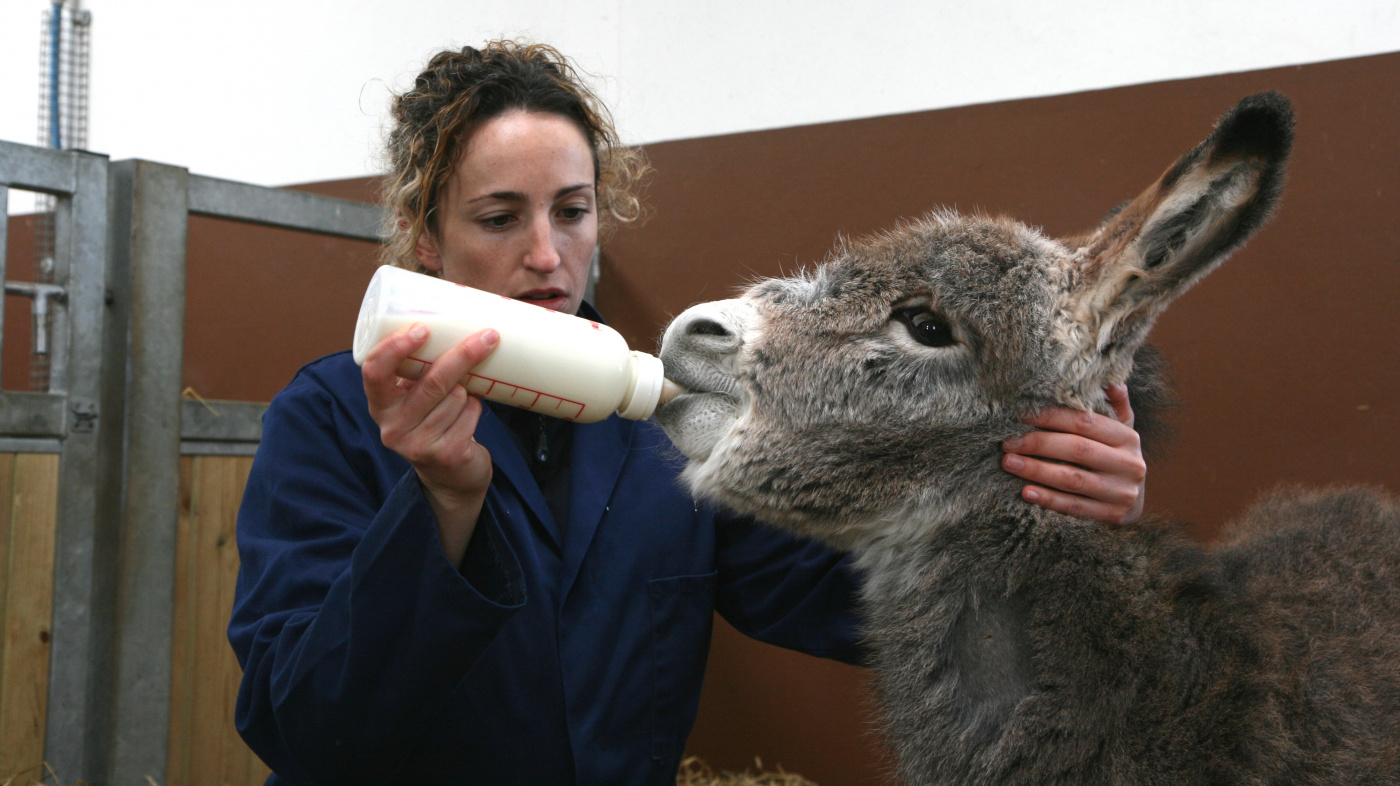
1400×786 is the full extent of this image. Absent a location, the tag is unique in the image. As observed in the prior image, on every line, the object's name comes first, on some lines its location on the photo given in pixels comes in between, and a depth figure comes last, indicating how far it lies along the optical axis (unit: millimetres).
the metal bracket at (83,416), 3230
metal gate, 3176
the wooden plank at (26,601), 3107
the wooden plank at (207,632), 3441
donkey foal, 1451
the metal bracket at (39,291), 3240
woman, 1571
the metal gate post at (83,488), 3164
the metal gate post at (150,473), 3229
